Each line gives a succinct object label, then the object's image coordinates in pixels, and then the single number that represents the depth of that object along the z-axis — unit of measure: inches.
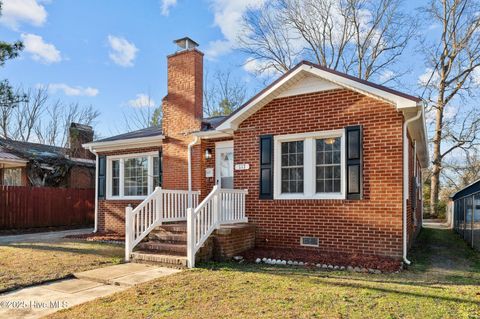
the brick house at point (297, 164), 297.4
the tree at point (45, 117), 1240.2
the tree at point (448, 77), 938.1
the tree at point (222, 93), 1176.8
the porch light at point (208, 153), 409.7
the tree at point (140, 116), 1301.7
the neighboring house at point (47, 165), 721.6
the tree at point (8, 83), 448.1
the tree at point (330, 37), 985.5
